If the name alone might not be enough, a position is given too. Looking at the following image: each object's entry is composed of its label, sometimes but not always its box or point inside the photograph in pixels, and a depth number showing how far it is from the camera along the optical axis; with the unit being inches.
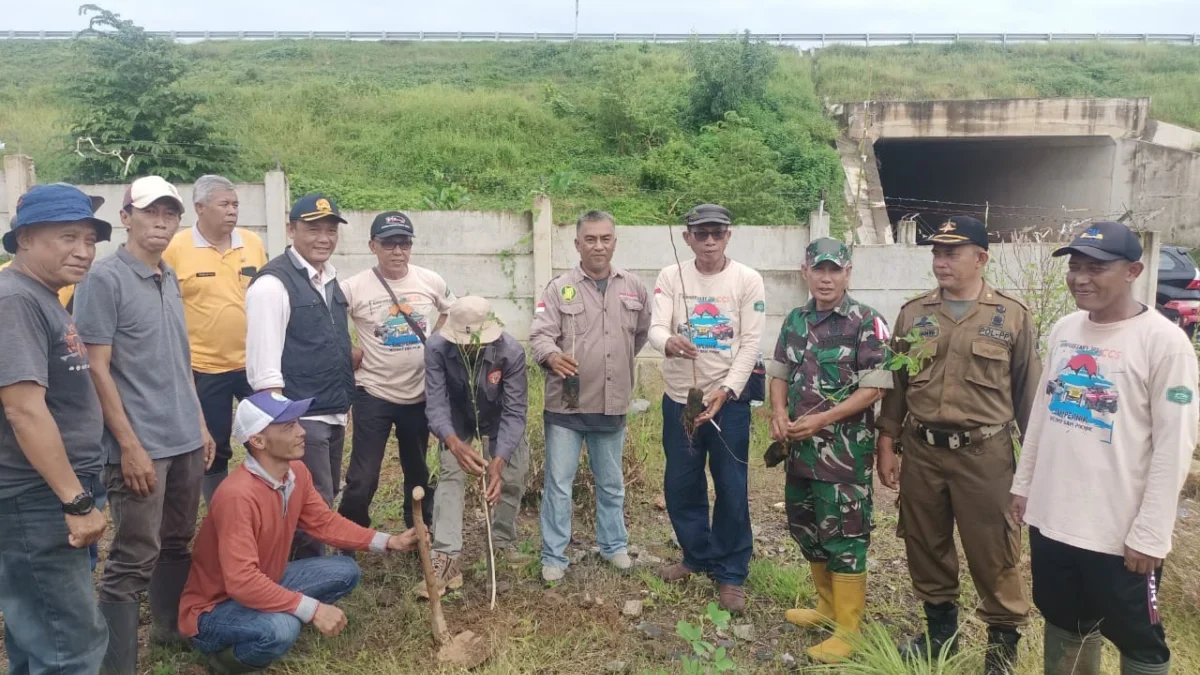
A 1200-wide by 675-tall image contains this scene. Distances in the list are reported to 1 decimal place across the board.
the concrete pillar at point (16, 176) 289.0
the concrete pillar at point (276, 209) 292.4
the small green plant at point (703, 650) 109.4
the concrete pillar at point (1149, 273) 261.4
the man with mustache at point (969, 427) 115.1
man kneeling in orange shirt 116.1
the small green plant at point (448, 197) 428.5
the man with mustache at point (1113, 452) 90.7
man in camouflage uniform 126.0
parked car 387.9
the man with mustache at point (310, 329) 132.3
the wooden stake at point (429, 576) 119.8
